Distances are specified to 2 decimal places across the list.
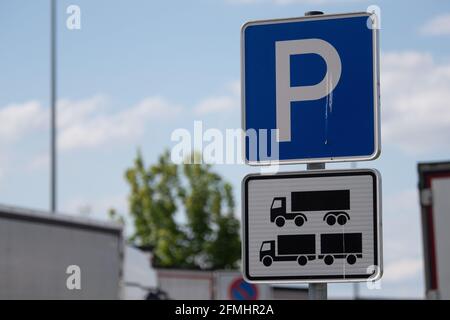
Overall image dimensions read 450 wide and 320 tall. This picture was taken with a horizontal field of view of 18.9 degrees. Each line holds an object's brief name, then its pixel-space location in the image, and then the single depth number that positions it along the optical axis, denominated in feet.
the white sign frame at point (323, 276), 21.02
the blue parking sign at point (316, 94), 21.96
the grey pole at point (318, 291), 21.37
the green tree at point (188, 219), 204.92
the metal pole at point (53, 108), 143.06
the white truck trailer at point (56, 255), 70.22
